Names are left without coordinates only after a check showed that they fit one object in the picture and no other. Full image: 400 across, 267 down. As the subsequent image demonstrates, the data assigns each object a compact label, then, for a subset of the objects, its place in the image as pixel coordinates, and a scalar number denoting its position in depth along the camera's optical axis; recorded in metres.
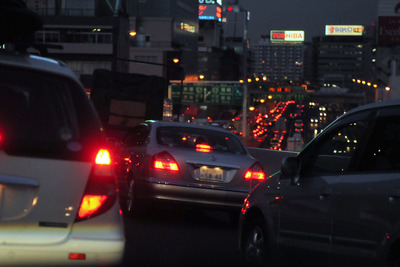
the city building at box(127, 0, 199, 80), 98.62
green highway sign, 64.12
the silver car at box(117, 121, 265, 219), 10.49
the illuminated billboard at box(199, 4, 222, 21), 174.50
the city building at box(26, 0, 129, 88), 88.69
